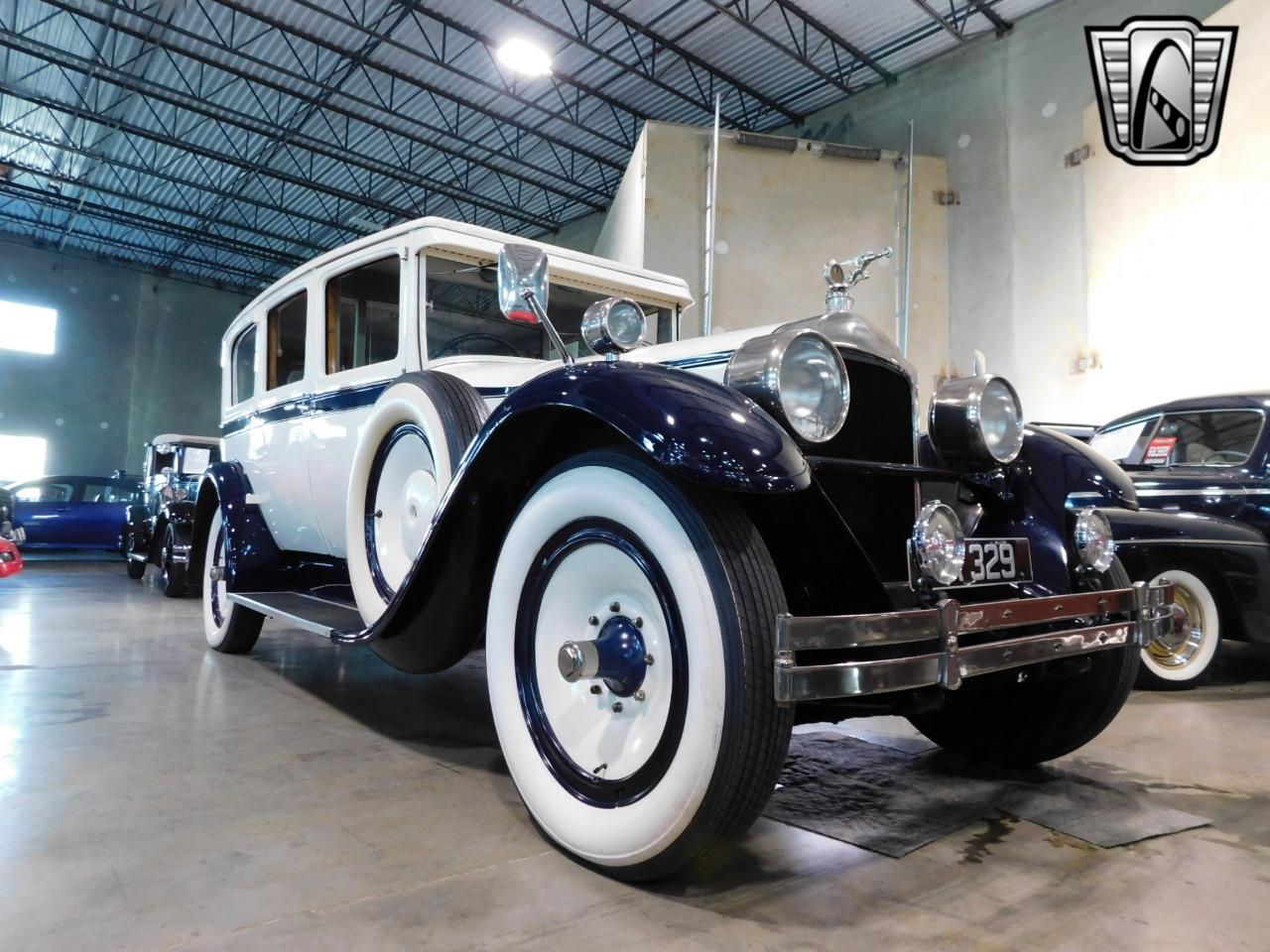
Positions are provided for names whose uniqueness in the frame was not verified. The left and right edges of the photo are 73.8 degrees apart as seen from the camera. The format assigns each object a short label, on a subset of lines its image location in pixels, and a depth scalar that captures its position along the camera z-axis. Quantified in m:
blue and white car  1.53
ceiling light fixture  9.80
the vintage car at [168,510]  7.09
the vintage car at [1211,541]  4.21
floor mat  1.99
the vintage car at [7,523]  6.58
